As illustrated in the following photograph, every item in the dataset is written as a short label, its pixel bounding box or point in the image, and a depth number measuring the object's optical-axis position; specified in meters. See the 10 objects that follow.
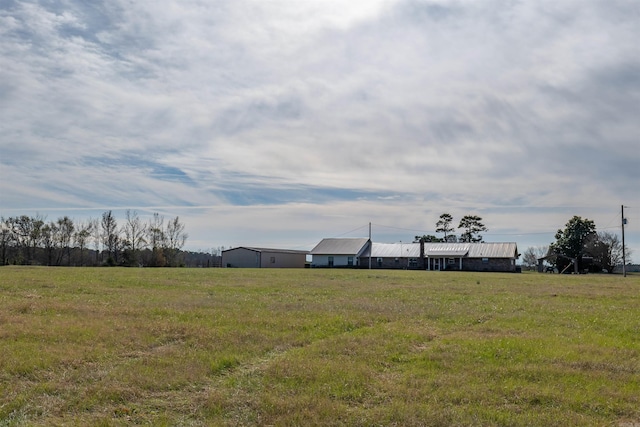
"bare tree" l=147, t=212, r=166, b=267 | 76.50
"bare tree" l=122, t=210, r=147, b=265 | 79.31
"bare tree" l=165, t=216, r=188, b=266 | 81.26
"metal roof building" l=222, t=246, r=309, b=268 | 83.25
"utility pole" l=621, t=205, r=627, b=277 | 57.69
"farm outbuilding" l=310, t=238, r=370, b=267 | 86.75
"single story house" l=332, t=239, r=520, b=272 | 79.62
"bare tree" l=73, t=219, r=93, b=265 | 80.51
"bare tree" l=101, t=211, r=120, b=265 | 83.88
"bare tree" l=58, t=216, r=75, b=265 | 79.69
